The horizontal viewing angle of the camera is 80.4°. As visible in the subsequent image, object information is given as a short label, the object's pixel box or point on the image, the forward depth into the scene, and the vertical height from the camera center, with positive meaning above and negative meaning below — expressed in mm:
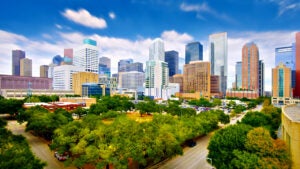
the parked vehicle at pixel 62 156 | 24278 -9916
